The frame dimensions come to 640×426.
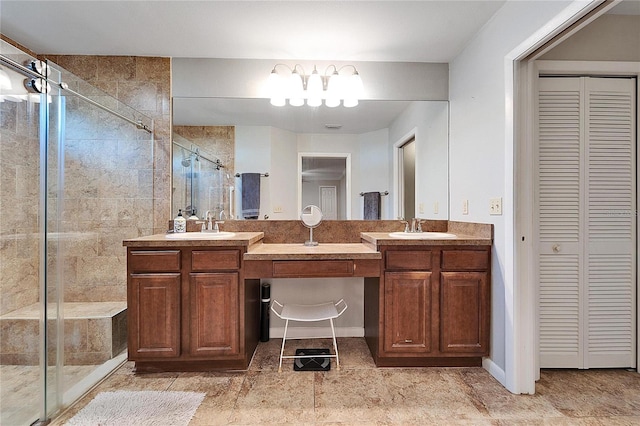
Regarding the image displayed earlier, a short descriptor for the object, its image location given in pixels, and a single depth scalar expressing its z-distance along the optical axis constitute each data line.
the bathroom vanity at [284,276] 2.02
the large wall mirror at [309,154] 2.62
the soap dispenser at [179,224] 2.47
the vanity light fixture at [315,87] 2.50
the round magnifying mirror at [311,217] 2.45
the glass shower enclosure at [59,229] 1.70
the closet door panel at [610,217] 2.06
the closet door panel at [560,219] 2.06
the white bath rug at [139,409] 1.62
